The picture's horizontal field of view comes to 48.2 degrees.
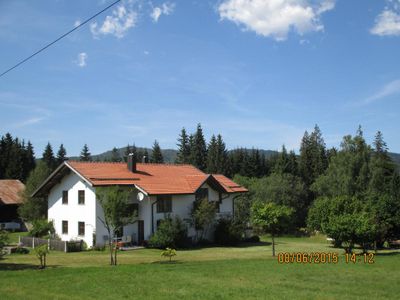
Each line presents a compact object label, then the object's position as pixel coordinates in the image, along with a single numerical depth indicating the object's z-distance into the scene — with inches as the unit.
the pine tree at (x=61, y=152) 4197.3
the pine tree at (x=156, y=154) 4298.7
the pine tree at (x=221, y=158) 3659.0
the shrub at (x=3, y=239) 852.0
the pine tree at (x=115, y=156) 4894.9
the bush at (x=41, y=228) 1498.5
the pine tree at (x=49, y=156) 3800.9
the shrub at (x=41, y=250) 869.8
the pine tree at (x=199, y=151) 3782.0
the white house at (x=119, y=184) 1439.5
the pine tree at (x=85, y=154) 4468.5
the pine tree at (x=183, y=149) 3951.8
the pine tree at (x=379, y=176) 2417.8
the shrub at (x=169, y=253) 996.6
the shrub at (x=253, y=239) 1735.2
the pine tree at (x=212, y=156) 3619.6
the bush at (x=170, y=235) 1382.9
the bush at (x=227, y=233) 1568.7
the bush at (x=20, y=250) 1235.0
